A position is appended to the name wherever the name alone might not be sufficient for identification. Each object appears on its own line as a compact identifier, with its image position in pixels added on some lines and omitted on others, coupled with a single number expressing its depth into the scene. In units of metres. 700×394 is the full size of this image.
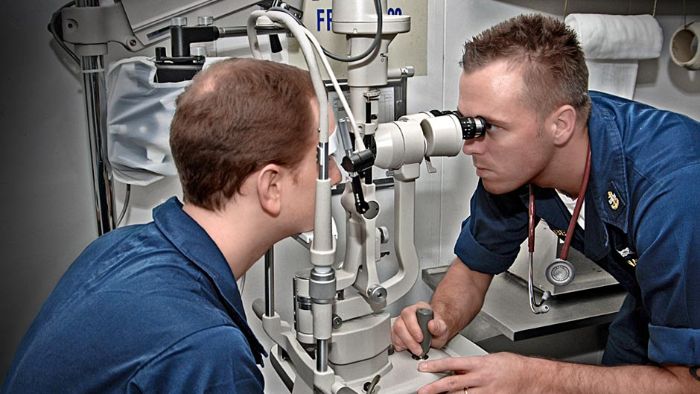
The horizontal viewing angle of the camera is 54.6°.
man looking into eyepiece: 1.20
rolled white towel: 2.01
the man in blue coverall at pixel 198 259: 0.84
